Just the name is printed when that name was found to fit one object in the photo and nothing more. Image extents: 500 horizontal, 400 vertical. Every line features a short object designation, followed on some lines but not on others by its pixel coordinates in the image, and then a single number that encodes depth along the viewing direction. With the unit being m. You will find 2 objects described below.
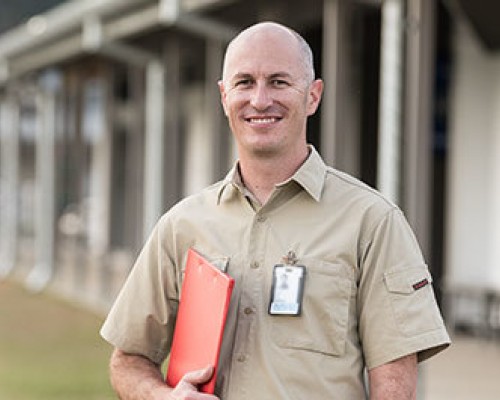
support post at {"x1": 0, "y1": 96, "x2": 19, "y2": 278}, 27.77
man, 4.07
